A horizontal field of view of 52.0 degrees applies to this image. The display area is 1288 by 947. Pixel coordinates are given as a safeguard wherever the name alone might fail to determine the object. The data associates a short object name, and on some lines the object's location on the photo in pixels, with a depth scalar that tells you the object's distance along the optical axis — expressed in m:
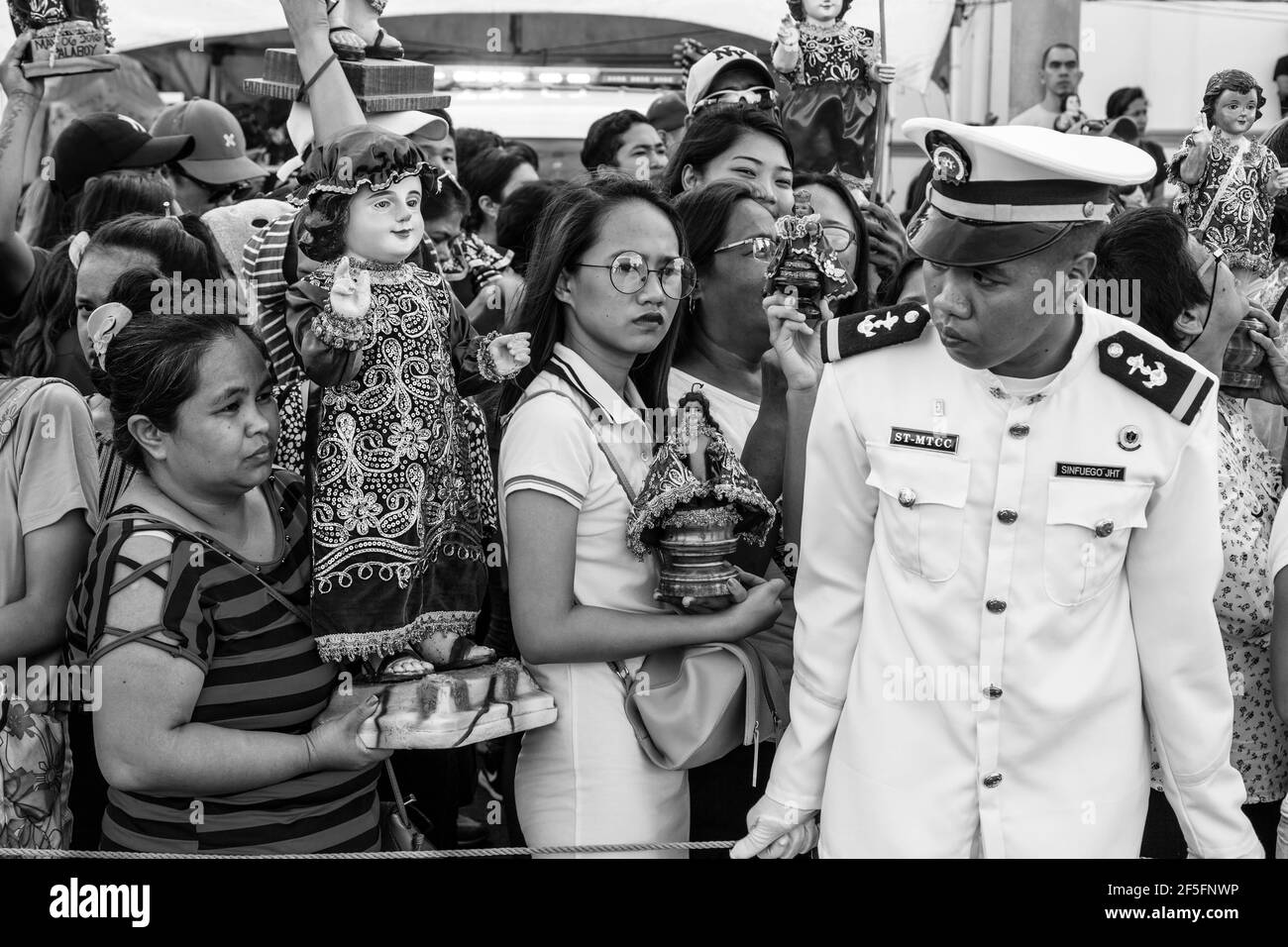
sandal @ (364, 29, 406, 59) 3.60
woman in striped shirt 2.20
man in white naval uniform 2.07
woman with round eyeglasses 2.40
